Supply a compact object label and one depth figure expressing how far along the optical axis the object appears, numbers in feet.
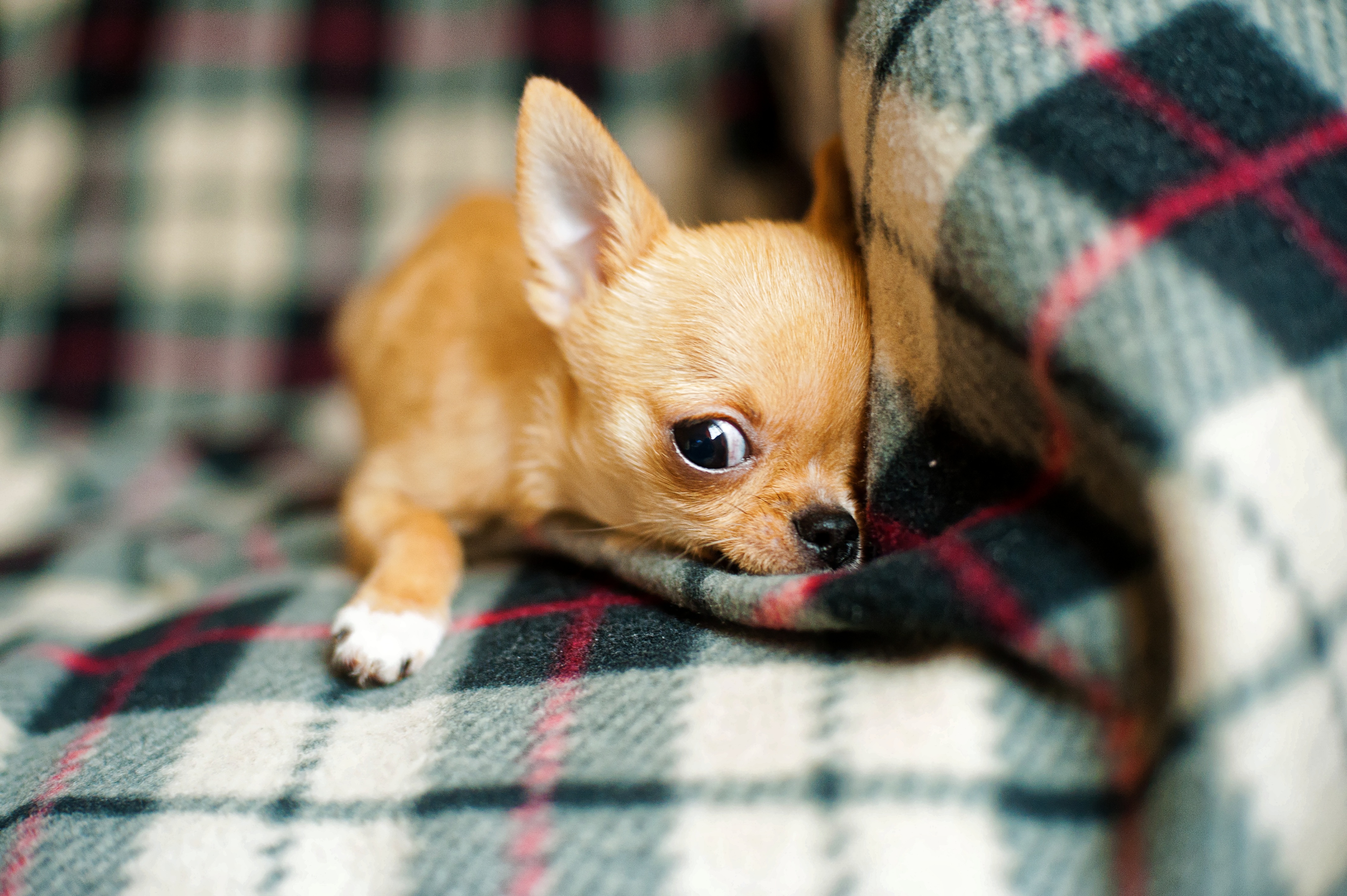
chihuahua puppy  0.92
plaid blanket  0.71
